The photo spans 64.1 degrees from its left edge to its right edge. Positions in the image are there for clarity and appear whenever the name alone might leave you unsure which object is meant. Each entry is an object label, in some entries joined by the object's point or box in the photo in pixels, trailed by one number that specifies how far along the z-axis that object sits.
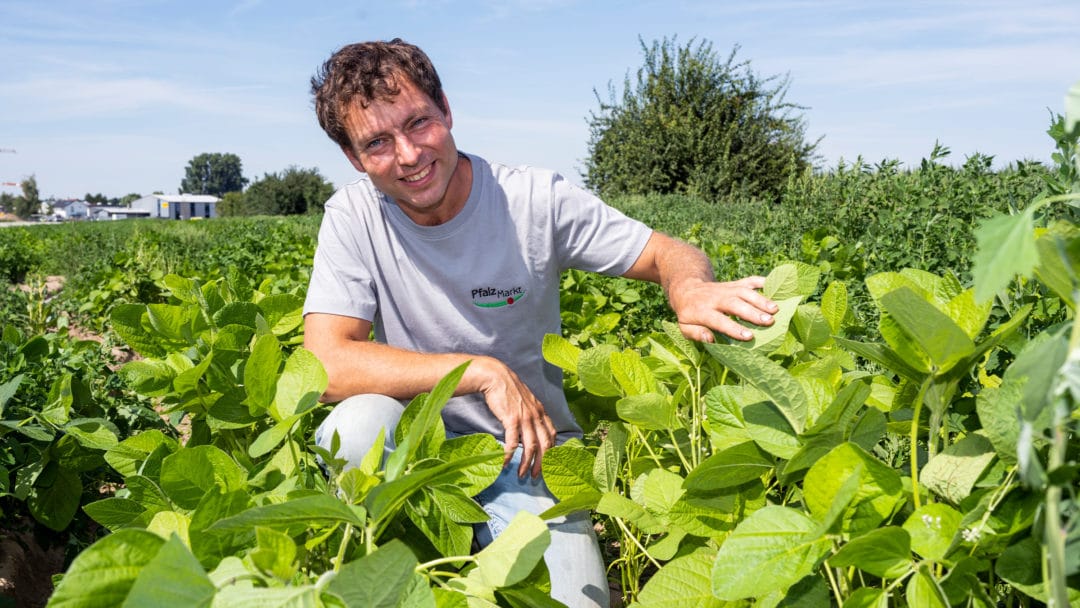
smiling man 2.36
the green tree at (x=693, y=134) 26.72
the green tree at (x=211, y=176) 133.62
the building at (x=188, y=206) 107.50
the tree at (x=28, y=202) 104.38
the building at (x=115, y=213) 109.62
